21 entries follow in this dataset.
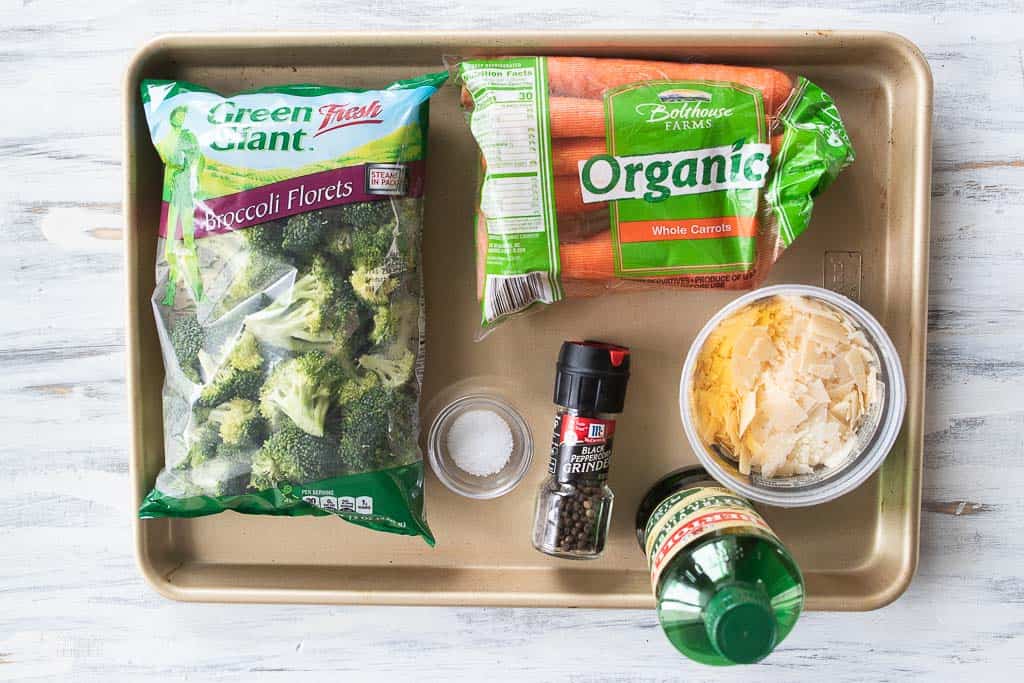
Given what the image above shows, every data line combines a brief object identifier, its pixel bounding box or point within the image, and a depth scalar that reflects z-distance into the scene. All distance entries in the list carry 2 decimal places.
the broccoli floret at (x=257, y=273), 0.83
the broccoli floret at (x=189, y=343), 0.85
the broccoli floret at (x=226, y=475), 0.85
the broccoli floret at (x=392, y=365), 0.86
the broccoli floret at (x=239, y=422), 0.84
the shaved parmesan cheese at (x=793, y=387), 0.81
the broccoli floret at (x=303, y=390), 0.83
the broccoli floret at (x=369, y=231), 0.84
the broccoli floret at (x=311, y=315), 0.83
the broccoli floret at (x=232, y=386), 0.83
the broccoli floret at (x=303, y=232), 0.83
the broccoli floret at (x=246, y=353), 0.83
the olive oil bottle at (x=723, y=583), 0.64
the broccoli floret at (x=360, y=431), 0.85
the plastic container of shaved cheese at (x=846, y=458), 0.83
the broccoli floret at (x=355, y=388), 0.85
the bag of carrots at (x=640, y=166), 0.84
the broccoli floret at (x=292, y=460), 0.84
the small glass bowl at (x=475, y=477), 0.93
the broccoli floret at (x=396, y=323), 0.85
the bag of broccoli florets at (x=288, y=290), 0.83
